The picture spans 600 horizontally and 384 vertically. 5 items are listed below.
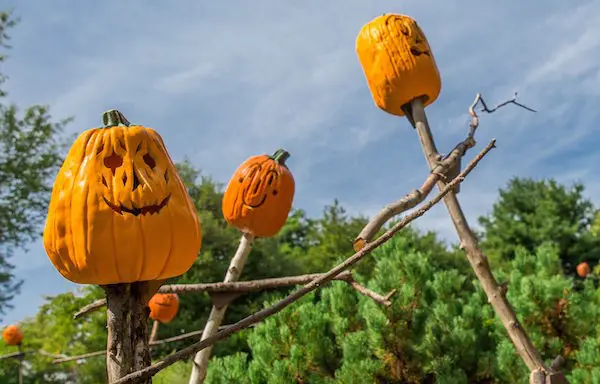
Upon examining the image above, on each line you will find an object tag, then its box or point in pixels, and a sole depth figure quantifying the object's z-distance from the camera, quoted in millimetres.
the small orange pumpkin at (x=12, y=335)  3438
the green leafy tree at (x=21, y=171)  10125
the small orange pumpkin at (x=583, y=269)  5770
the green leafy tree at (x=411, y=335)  1974
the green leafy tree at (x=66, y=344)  5961
